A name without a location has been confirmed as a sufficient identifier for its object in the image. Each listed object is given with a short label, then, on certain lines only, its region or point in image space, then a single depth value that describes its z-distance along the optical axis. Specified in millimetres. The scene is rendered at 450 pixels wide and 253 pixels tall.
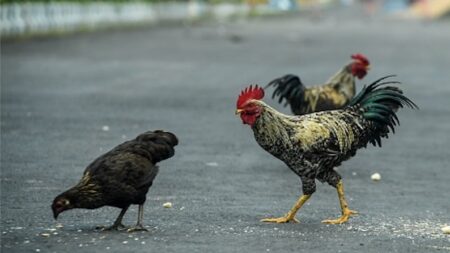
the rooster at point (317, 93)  25734
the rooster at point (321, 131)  18844
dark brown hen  17172
